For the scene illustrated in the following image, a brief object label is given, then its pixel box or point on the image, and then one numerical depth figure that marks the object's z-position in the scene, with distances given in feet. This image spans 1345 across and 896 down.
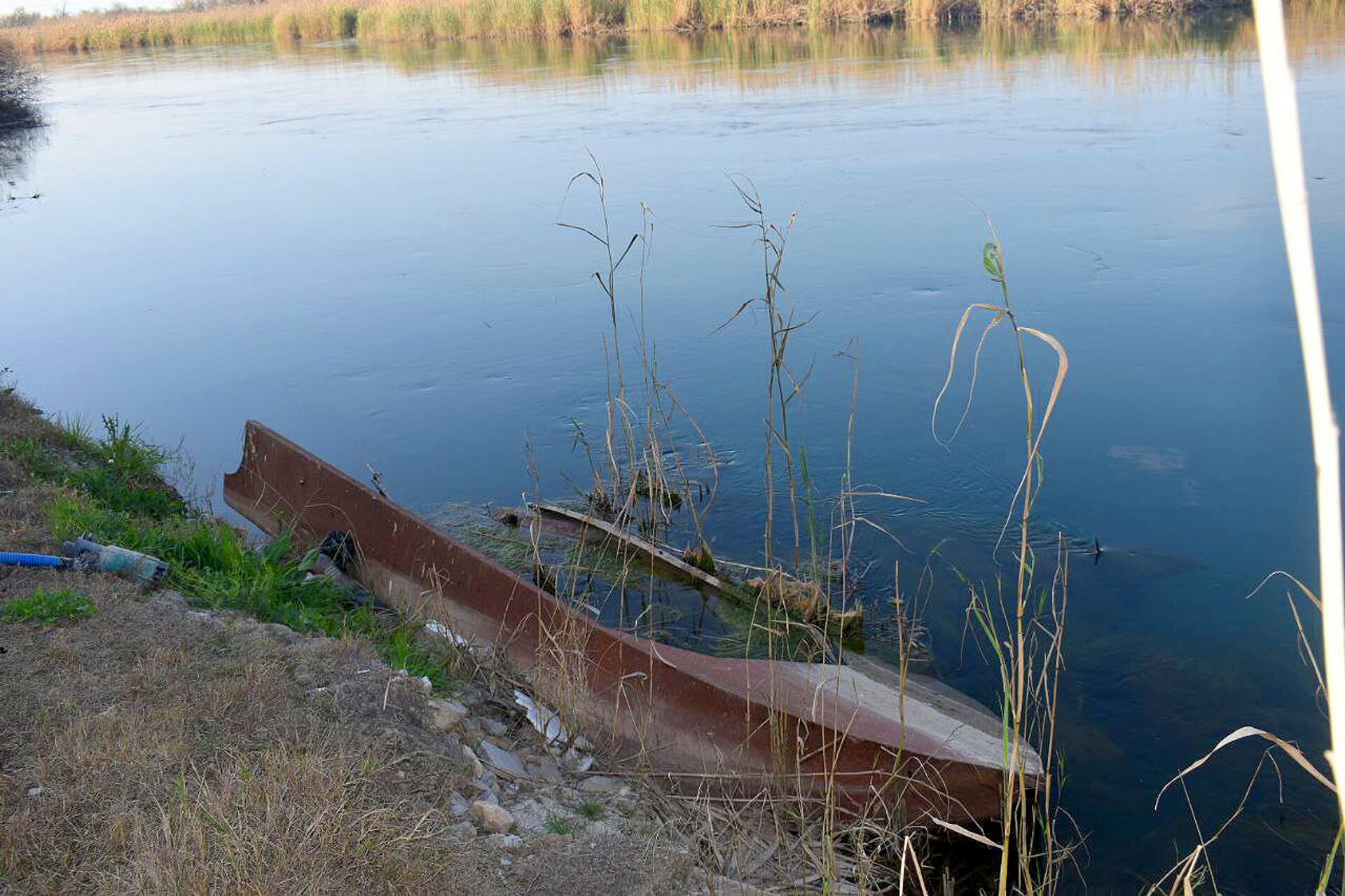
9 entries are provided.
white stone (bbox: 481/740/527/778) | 8.71
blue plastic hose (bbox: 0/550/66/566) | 10.19
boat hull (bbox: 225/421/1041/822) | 8.64
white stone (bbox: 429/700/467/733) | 8.84
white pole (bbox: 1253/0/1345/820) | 2.01
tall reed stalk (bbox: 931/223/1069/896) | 5.23
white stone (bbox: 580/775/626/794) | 8.95
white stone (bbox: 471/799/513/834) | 7.70
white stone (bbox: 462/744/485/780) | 8.39
